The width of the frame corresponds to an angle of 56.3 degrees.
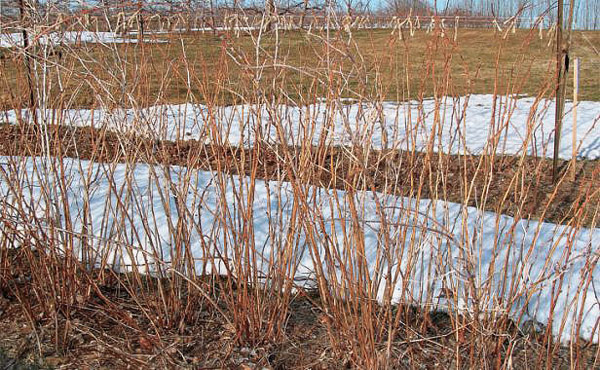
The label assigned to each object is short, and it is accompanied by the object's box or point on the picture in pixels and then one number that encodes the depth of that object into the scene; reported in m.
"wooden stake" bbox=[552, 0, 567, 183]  2.83
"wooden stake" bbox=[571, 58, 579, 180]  3.20
